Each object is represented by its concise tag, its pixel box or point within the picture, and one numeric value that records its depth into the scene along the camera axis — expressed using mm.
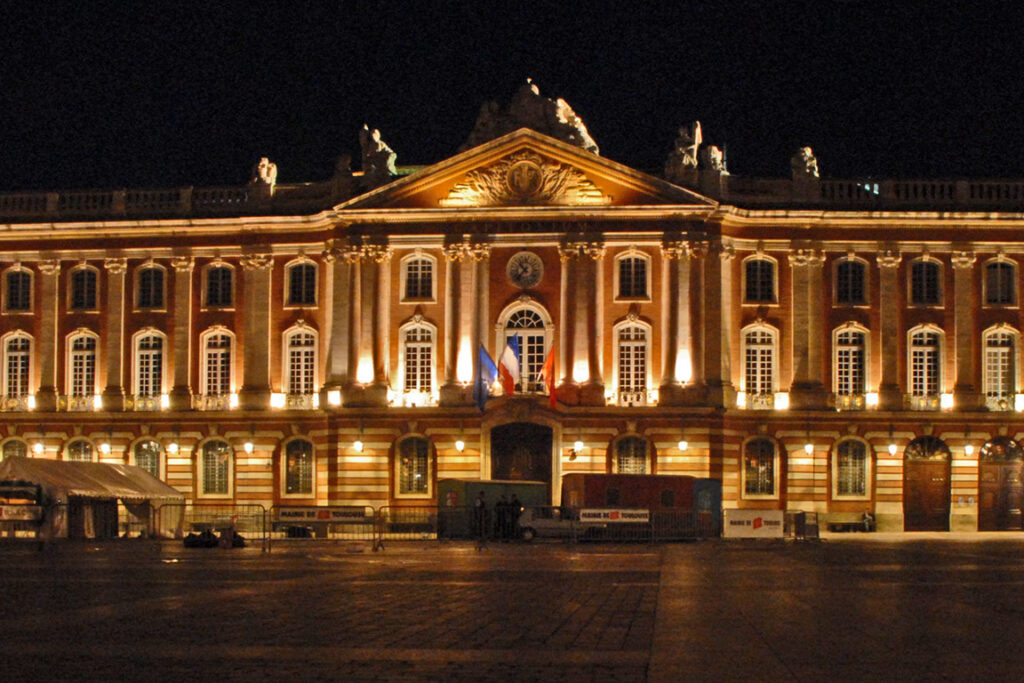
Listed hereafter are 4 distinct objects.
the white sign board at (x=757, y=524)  47438
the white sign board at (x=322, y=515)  43438
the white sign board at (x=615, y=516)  46219
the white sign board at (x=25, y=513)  42688
